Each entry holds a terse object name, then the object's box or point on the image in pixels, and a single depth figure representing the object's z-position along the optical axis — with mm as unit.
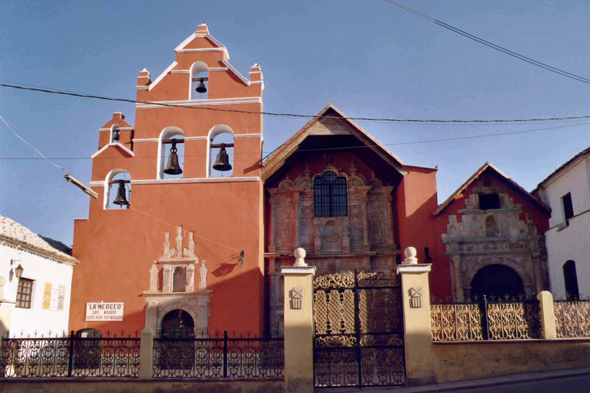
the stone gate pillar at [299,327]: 10484
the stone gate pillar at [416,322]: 10531
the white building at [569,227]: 14812
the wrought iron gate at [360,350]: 10719
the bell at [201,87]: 18064
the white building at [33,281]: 13484
